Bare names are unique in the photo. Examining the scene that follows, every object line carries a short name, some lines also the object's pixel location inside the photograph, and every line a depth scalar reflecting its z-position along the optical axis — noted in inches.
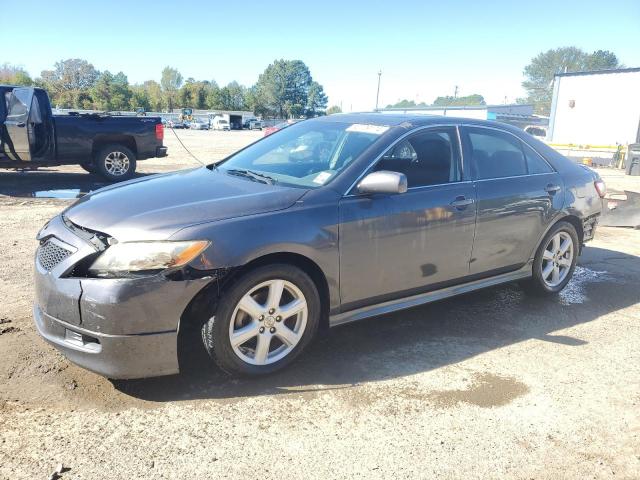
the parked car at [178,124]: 2689.5
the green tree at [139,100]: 3651.6
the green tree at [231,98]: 4340.6
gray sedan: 115.4
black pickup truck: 406.6
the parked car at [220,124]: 2795.3
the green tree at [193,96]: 4282.5
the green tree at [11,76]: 3176.4
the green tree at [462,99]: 5553.2
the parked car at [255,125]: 3136.3
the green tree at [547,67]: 5324.8
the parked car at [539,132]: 1301.7
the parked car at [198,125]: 2746.1
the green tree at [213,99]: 4259.4
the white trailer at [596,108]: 1000.9
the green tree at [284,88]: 4785.2
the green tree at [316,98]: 5059.1
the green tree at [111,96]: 3420.8
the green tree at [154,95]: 4193.7
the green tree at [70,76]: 4035.4
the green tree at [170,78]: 5915.4
